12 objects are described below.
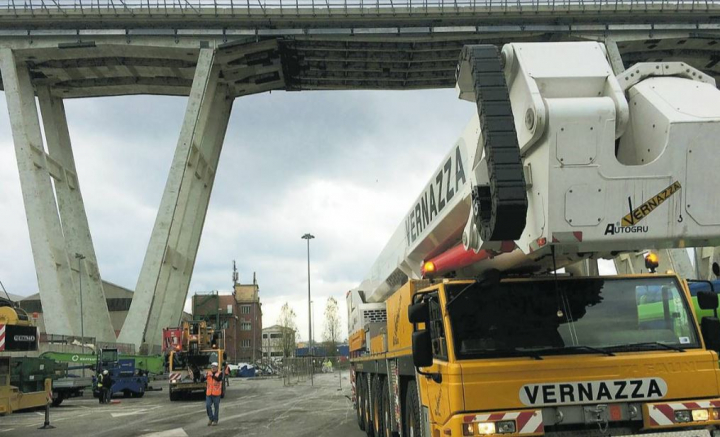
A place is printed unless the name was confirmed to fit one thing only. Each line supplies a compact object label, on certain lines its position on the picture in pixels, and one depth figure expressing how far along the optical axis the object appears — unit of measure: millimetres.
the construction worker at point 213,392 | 14820
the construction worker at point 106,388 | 25062
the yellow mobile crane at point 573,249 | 4230
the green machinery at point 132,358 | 28016
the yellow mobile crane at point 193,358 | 25938
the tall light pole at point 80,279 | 37947
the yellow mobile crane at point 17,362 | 12008
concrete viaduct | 36656
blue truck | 29094
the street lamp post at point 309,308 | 47812
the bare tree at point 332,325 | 81050
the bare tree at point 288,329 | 73938
